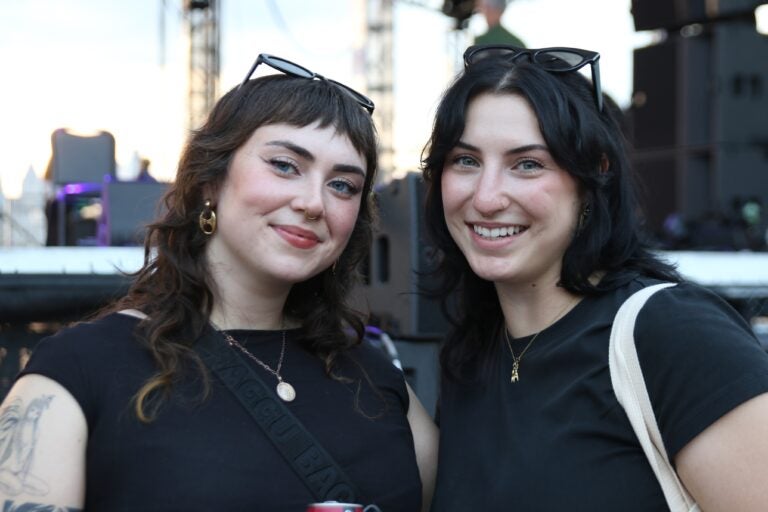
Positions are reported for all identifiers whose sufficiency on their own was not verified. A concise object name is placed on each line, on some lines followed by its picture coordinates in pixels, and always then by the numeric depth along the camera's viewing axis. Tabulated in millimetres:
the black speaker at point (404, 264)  3059
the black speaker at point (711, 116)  10680
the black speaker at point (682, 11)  10695
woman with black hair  1514
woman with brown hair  1676
